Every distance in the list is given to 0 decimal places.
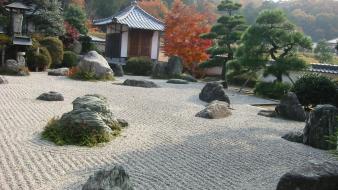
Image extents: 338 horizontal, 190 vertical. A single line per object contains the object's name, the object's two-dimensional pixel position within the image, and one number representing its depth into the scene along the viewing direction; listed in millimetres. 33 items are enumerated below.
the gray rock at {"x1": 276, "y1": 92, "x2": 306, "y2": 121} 11578
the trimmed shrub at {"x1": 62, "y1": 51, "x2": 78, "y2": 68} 23688
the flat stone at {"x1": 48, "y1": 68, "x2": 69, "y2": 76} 19547
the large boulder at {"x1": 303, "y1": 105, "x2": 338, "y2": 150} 8148
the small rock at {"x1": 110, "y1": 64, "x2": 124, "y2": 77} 22631
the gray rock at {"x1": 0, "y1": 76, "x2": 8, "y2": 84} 14414
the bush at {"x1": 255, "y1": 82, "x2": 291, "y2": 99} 16922
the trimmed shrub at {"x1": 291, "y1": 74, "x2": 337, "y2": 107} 13250
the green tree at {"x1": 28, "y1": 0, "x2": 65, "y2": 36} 24047
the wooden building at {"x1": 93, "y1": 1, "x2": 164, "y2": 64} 27375
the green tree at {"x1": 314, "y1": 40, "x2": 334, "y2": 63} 34344
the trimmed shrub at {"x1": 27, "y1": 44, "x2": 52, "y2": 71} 20438
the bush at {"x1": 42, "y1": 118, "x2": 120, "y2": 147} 7121
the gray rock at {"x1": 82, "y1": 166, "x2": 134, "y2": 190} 3764
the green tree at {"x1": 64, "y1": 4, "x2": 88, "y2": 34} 31062
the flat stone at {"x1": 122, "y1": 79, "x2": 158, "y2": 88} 17344
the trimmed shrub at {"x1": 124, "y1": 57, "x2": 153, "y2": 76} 24594
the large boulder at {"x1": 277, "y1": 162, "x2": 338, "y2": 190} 4332
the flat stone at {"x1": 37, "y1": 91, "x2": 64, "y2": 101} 11656
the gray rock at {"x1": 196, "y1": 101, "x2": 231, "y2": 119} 10742
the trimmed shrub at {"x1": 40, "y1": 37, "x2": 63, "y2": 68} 22312
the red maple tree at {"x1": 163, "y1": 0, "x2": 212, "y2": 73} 25188
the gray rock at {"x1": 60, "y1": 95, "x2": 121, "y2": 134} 7425
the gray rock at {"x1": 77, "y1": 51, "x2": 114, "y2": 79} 18828
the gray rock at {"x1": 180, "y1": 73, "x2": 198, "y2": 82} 22375
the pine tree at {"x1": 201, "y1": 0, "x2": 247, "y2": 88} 22422
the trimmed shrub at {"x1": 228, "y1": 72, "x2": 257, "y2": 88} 20891
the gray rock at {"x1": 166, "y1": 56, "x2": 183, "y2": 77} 23156
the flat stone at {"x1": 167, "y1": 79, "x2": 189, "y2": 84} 20344
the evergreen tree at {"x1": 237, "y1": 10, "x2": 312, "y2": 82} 17172
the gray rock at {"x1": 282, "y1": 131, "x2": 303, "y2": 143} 8586
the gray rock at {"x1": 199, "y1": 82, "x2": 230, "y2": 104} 13841
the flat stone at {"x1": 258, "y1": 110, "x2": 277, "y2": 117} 11953
